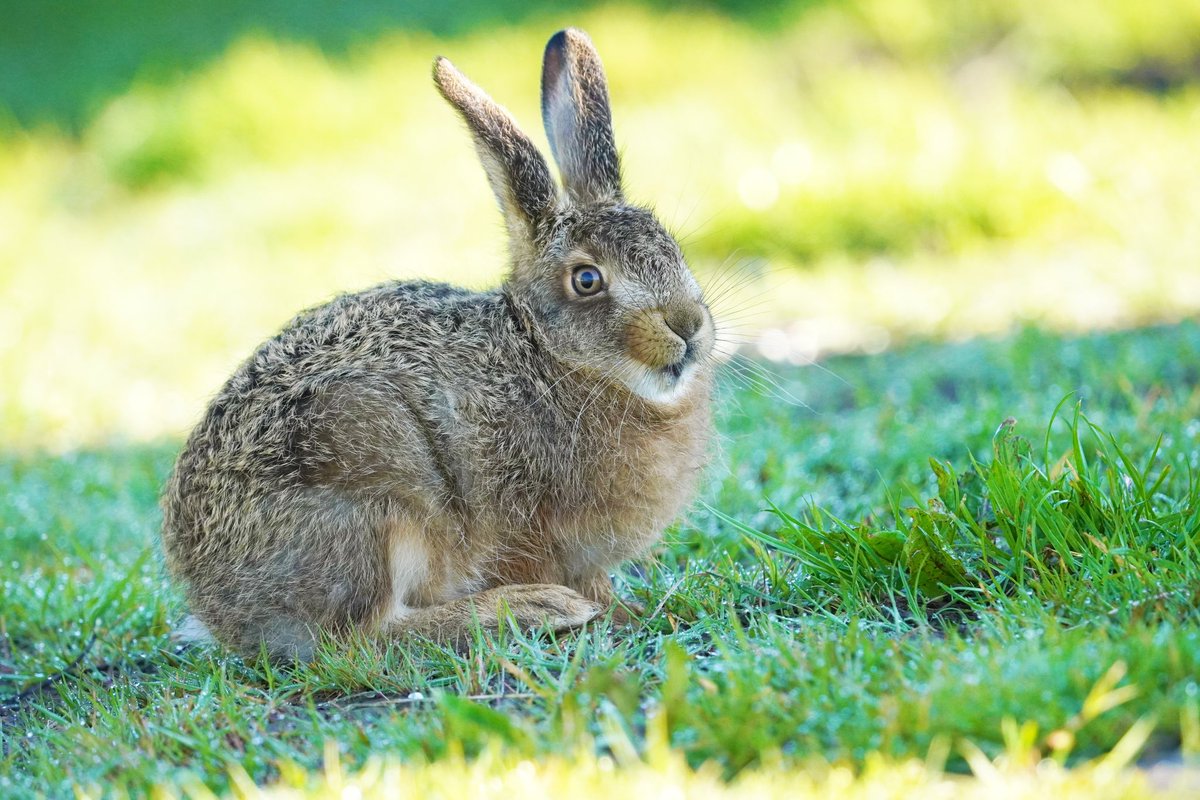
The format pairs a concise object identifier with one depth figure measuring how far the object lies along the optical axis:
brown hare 6.54
